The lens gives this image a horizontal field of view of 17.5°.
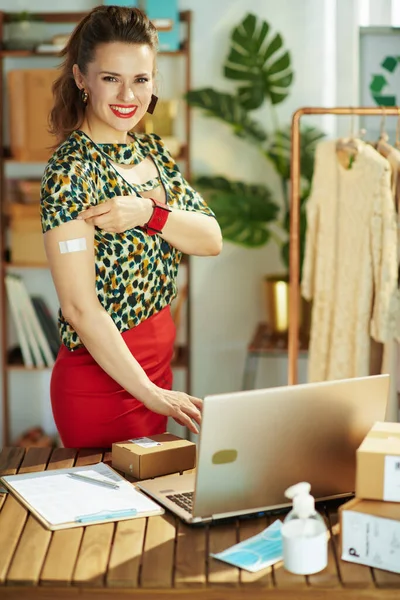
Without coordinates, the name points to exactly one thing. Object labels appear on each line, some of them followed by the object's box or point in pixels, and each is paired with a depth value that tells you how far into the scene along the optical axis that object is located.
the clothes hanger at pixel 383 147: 3.71
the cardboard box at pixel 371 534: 2.06
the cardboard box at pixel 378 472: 2.14
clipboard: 2.25
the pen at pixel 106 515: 2.23
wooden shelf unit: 4.85
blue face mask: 2.09
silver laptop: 2.17
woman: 2.66
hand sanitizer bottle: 2.05
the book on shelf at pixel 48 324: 5.02
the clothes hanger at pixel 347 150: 3.68
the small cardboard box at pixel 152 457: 2.43
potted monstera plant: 4.67
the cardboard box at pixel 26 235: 4.88
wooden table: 2.03
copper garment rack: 3.50
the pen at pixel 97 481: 2.38
